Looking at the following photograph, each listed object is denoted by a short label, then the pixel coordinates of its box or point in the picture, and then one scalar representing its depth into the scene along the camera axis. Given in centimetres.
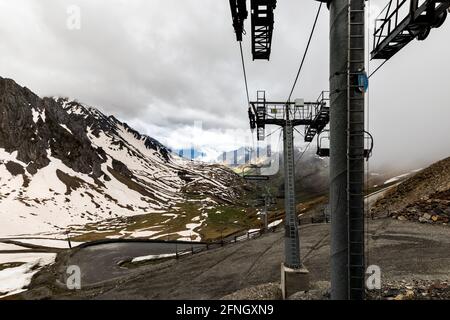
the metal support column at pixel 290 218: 1652
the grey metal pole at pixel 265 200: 5394
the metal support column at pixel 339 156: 822
